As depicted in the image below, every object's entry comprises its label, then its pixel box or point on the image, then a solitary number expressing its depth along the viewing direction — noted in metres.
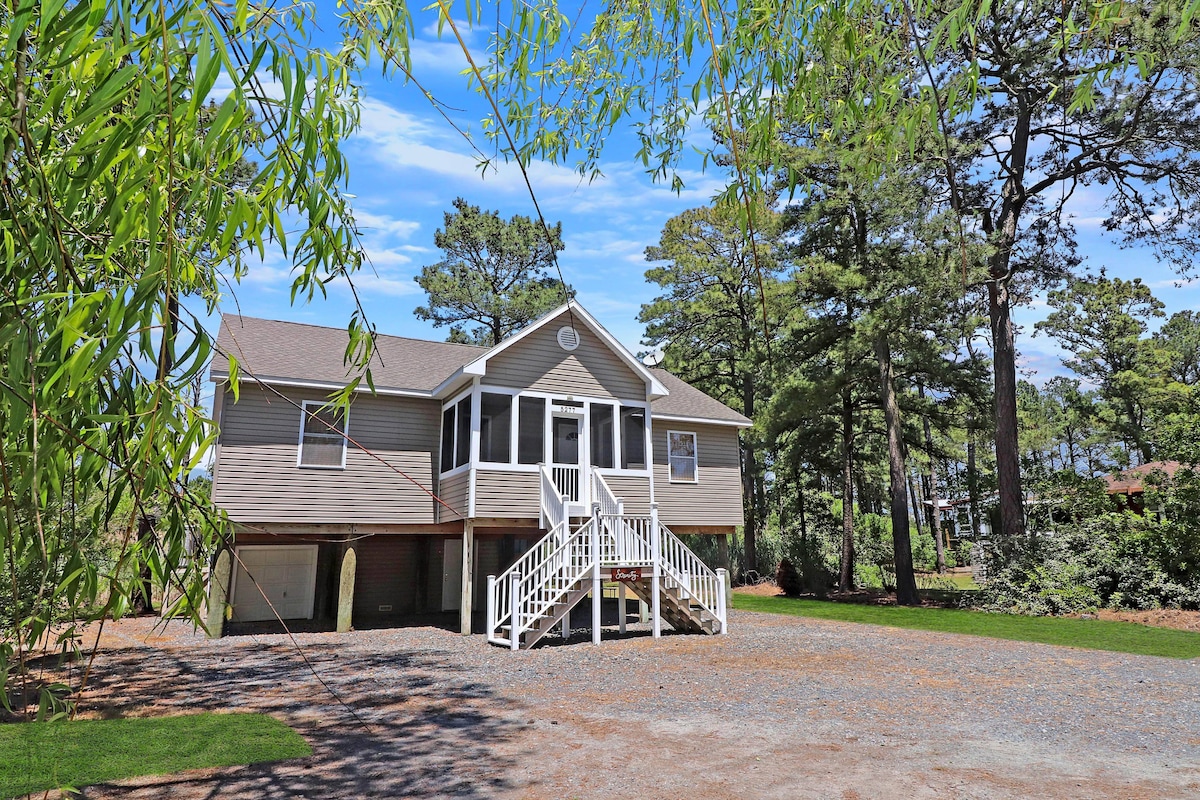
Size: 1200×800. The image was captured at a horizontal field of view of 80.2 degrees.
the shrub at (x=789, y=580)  22.84
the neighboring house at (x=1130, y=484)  24.64
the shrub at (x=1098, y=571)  15.77
